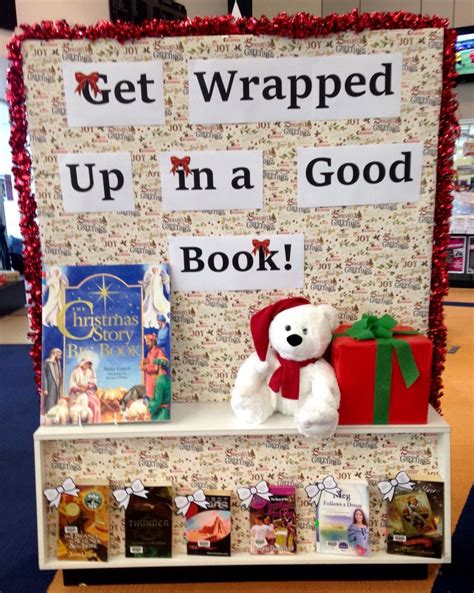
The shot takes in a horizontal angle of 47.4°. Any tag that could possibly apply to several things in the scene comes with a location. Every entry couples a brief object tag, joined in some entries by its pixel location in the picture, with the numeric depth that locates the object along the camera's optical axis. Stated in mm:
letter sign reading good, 1687
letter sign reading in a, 1694
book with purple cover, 1709
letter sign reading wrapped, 1629
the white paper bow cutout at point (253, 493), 1714
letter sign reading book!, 1756
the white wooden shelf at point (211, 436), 1638
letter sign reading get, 1643
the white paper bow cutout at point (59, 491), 1717
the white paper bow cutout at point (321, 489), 1703
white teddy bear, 1575
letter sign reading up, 1704
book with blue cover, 1685
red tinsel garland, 1601
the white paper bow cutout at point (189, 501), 1719
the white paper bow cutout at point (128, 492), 1721
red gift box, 1585
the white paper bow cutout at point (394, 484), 1701
